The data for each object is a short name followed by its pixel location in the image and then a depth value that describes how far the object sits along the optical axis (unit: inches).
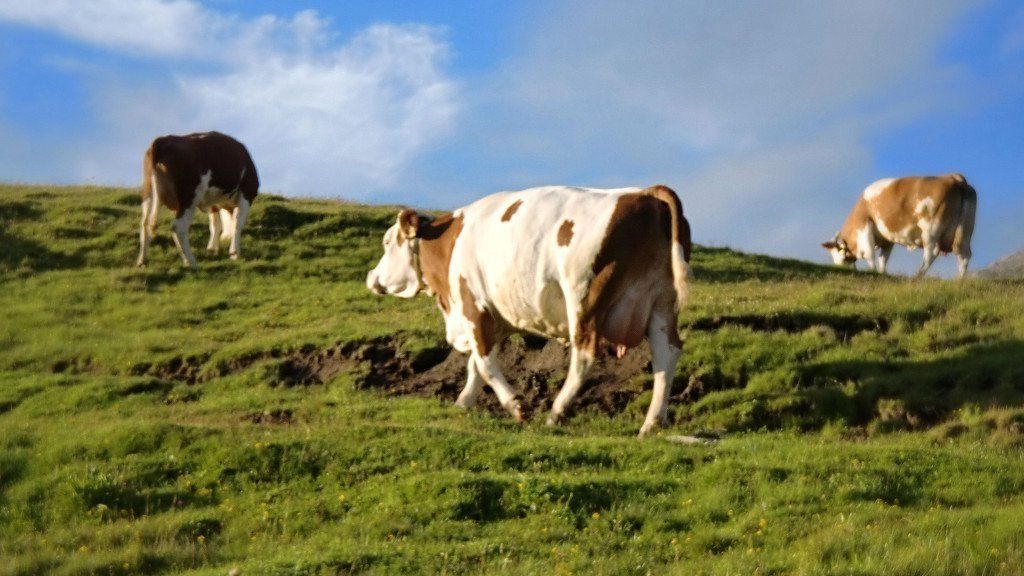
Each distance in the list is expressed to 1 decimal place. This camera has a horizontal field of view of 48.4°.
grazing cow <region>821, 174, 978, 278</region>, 1120.2
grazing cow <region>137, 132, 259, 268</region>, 1035.3
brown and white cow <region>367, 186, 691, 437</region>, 524.7
